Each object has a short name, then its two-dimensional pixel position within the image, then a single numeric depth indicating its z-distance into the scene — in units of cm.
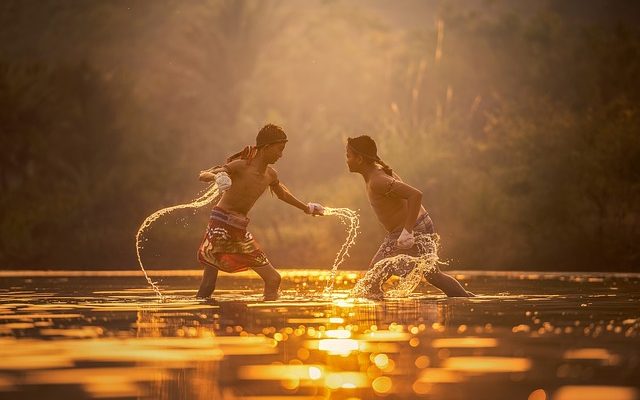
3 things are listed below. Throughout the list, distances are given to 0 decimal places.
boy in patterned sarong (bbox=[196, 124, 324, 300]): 1803
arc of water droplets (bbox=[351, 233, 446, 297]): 1816
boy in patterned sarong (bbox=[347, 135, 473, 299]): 1823
